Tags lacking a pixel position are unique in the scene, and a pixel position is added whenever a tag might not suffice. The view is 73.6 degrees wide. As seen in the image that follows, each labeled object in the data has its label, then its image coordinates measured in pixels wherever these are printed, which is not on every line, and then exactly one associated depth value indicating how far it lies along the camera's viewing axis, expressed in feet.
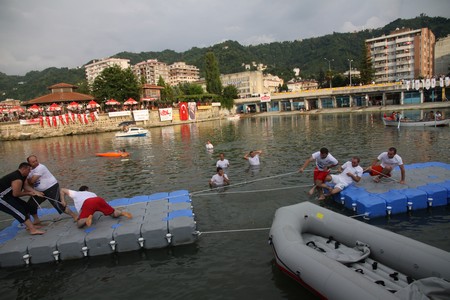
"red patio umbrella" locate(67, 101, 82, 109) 213.05
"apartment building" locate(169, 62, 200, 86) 604.49
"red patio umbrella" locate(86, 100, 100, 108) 212.21
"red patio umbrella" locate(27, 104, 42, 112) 196.93
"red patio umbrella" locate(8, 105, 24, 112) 215.57
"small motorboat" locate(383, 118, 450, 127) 111.34
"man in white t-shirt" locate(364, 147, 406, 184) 39.65
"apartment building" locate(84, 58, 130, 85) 633.61
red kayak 96.21
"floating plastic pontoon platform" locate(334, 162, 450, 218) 35.06
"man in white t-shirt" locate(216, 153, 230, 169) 61.69
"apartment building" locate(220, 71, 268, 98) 436.35
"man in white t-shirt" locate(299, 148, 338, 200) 41.56
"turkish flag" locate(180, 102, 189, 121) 269.64
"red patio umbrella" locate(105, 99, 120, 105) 220.43
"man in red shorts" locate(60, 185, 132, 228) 32.37
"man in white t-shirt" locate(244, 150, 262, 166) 66.23
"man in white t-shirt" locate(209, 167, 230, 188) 52.44
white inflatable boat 17.82
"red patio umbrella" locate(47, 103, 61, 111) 197.07
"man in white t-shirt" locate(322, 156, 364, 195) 40.09
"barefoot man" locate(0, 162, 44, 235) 30.27
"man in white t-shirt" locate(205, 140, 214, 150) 95.14
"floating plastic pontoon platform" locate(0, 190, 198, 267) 29.91
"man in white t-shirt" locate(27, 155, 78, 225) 33.27
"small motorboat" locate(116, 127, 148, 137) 162.91
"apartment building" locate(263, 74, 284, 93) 489.42
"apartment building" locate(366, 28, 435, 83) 357.69
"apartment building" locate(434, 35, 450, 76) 376.48
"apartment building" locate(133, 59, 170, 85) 578.66
